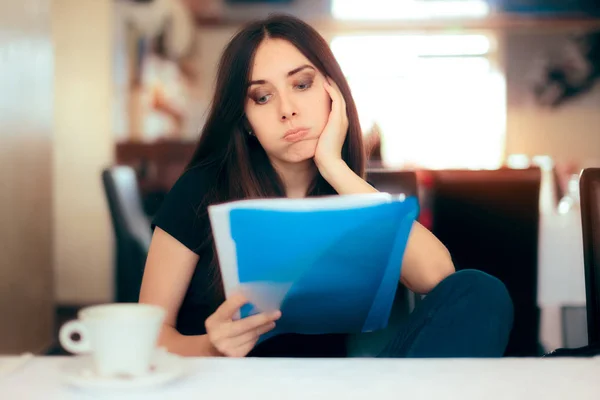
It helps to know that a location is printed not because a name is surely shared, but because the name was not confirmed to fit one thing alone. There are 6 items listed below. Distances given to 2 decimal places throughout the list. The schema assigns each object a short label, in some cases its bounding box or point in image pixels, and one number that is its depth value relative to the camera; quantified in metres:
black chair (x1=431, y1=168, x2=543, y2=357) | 3.53
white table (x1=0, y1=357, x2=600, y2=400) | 1.48
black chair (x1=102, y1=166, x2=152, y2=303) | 3.69
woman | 2.14
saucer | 1.49
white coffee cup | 1.51
